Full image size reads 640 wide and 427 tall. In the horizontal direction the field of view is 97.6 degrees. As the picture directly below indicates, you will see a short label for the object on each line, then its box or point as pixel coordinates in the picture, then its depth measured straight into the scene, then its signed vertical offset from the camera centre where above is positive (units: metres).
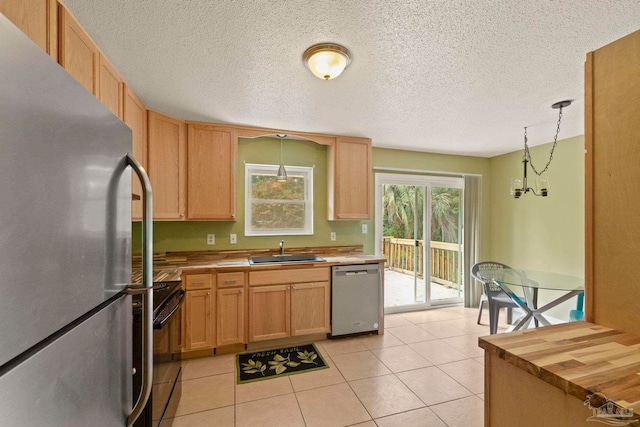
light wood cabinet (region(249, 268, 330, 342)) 3.01 -1.00
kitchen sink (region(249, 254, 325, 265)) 3.31 -0.57
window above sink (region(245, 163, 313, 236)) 3.60 +0.15
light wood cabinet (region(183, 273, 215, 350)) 2.79 -1.00
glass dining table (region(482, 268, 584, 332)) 2.73 -0.70
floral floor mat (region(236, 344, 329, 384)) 2.57 -1.48
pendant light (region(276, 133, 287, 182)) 3.30 +0.46
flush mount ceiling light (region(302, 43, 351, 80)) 1.72 +0.99
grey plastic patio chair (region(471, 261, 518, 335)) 3.32 -1.03
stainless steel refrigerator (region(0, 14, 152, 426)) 0.45 -0.07
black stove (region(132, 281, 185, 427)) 1.30 -0.77
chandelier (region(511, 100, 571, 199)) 2.88 +0.31
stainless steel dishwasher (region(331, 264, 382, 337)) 3.27 -1.02
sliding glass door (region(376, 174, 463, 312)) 4.29 -0.39
